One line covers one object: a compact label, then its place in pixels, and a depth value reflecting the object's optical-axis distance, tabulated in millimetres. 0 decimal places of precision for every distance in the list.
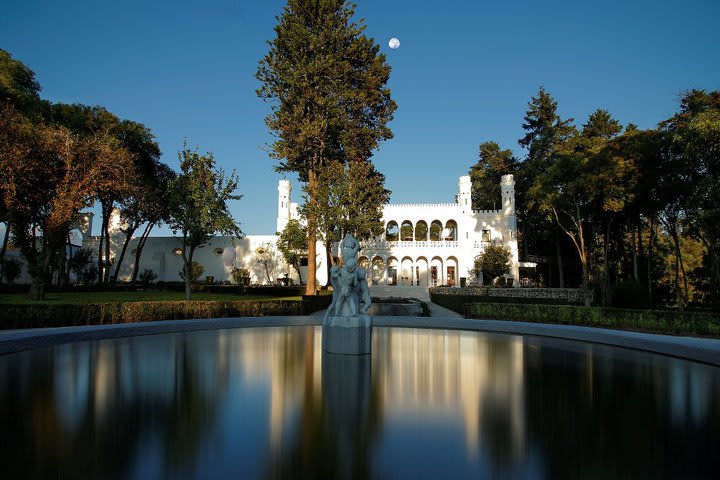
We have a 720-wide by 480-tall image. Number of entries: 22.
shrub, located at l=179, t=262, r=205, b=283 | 38281
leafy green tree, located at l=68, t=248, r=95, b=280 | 39291
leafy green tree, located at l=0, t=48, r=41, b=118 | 24516
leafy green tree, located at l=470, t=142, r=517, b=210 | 55688
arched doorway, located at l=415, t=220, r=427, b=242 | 72888
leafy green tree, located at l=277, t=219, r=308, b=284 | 35875
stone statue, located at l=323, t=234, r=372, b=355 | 9688
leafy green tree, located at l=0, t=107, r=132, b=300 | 19359
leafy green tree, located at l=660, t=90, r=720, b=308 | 17297
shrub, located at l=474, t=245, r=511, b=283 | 43750
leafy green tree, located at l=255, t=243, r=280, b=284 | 47741
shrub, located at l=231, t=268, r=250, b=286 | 43250
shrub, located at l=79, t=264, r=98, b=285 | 38781
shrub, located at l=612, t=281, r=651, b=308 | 24406
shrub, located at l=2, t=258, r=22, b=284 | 37188
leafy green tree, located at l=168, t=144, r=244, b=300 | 23938
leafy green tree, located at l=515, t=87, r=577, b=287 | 50688
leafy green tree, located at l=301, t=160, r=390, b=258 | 30359
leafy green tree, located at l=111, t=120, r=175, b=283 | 35594
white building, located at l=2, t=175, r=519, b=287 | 47688
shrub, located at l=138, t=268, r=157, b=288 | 42906
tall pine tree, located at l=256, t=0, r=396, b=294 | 29203
